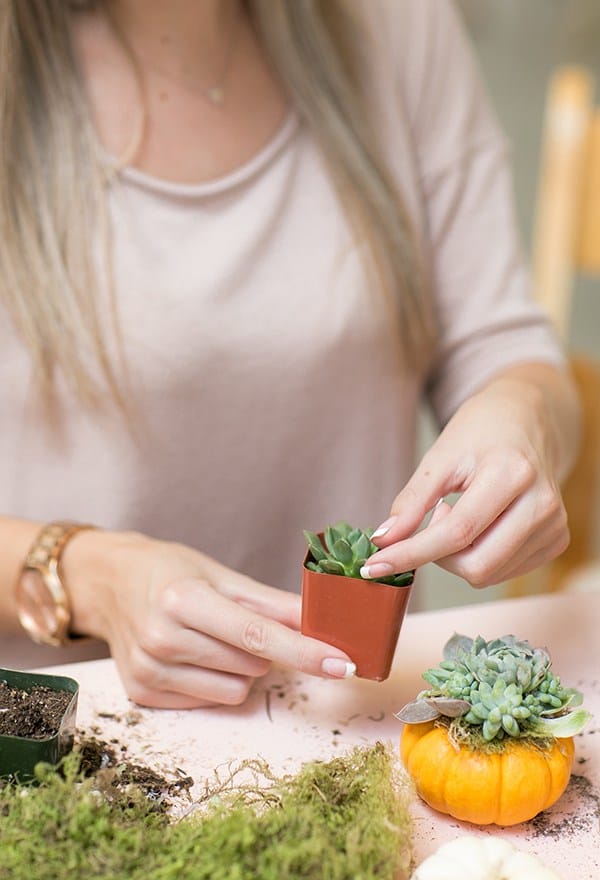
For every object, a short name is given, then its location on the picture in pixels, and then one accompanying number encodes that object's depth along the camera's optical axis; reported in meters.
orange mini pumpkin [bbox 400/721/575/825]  0.71
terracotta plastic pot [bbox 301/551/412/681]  0.76
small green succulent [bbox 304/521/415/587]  0.77
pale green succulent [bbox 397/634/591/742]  0.71
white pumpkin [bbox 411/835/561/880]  0.62
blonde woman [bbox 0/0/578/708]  1.09
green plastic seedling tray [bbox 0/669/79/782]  0.71
